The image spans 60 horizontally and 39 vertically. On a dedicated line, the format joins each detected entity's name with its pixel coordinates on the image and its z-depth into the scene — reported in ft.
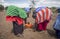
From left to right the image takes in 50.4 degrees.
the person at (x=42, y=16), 6.56
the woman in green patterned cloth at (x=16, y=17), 6.19
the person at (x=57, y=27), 6.18
